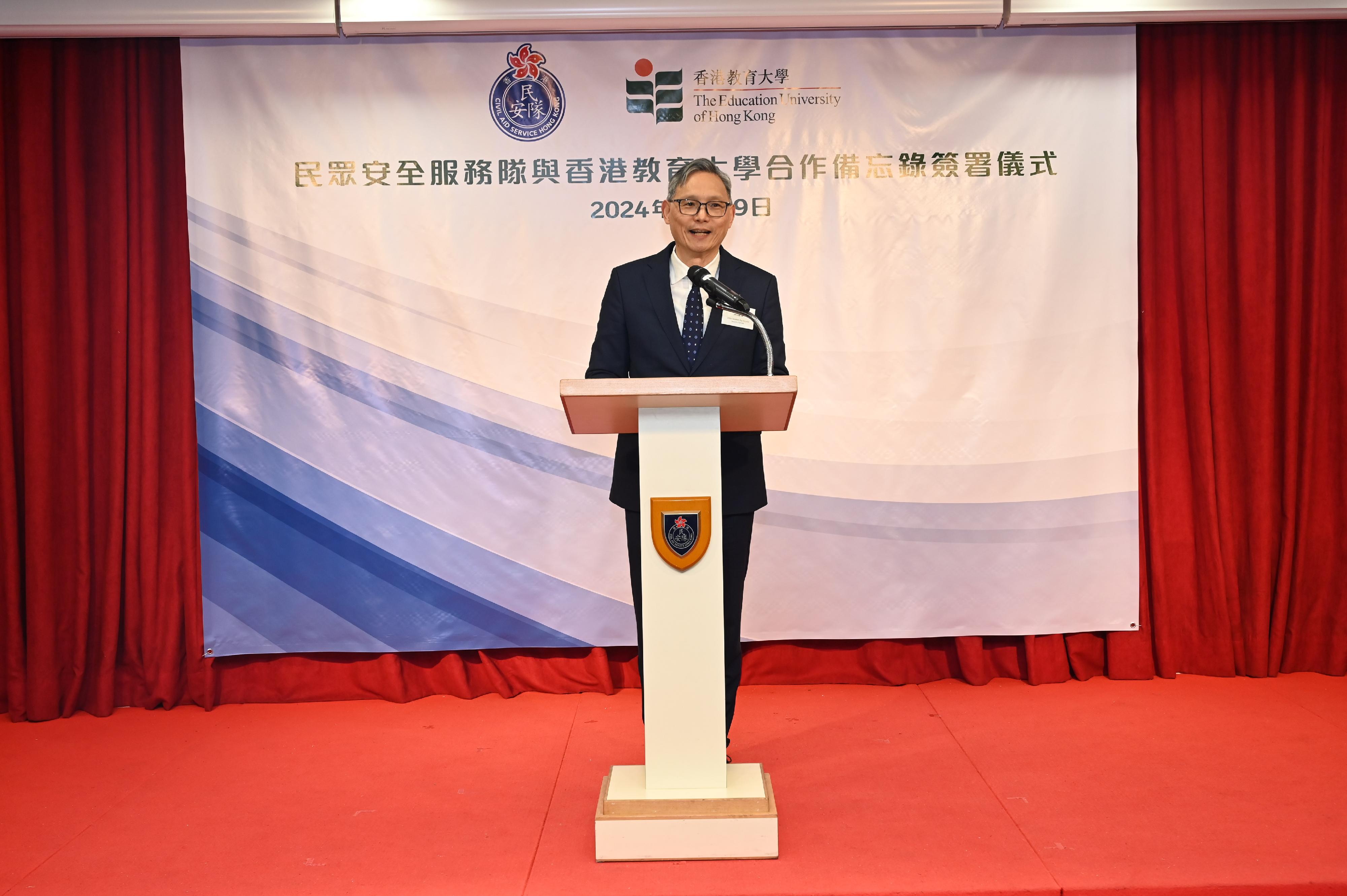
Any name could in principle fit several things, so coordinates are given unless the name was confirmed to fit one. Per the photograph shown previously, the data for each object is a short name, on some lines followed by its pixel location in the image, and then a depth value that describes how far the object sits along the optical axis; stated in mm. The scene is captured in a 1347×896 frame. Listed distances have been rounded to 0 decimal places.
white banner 3789
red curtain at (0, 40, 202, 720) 3721
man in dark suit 2521
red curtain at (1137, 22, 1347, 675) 3859
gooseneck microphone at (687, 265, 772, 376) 2230
